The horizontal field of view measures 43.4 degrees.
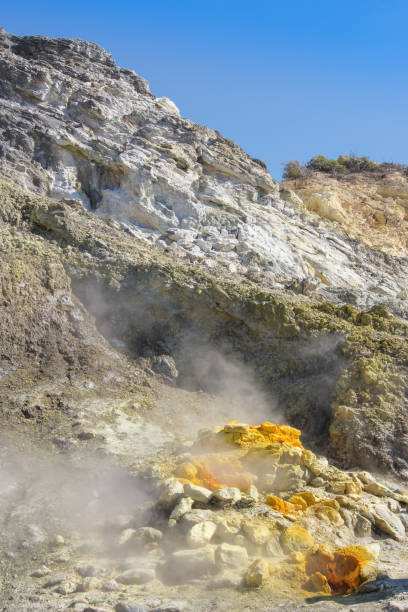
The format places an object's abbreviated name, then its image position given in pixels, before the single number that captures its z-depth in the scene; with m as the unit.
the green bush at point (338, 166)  28.45
